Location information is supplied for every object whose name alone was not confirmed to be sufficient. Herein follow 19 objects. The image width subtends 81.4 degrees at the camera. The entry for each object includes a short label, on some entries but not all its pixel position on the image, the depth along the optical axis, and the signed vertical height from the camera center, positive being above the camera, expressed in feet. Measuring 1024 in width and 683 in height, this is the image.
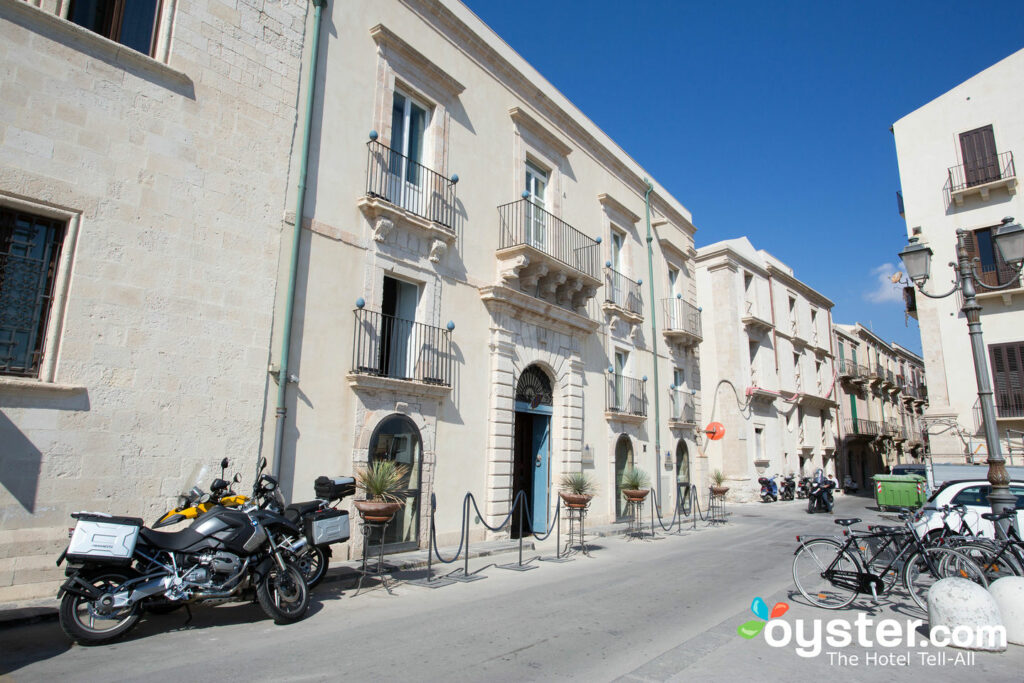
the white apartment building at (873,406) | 122.21 +12.18
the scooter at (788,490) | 88.89 -4.83
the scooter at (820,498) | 68.44 -4.59
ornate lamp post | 23.50 +6.64
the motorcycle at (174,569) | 16.49 -3.59
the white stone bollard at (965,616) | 16.65 -4.38
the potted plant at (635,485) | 42.80 -2.23
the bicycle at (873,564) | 21.33 -3.81
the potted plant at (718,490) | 57.77 -3.23
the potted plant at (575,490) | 35.96 -2.37
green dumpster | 61.67 -3.32
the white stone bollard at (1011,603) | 17.39 -4.20
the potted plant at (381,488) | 24.68 -1.75
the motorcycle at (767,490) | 84.43 -4.64
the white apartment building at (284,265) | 21.84 +9.11
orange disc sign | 72.90 +3.22
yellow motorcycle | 20.63 -1.91
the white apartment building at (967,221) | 63.05 +26.47
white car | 28.25 -2.01
